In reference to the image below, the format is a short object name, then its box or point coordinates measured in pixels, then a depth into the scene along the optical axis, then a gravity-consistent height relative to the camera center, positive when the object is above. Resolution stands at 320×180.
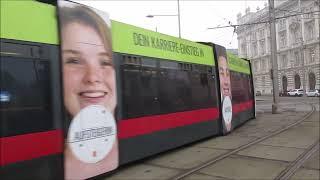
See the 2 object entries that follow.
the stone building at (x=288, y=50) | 47.59 +8.10
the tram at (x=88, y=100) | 3.68 -0.07
